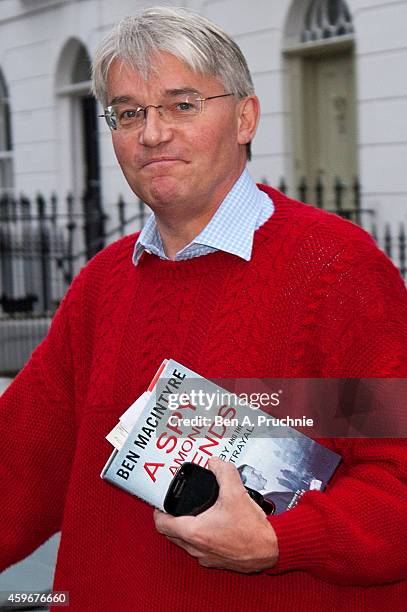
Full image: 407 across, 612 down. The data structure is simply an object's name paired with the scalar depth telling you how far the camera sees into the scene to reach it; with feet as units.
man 7.07
